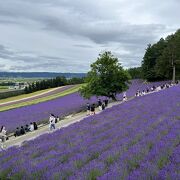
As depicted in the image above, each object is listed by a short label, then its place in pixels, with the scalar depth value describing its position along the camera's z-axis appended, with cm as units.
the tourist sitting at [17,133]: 3259
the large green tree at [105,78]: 5544
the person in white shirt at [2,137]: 2621
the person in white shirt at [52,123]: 3039
